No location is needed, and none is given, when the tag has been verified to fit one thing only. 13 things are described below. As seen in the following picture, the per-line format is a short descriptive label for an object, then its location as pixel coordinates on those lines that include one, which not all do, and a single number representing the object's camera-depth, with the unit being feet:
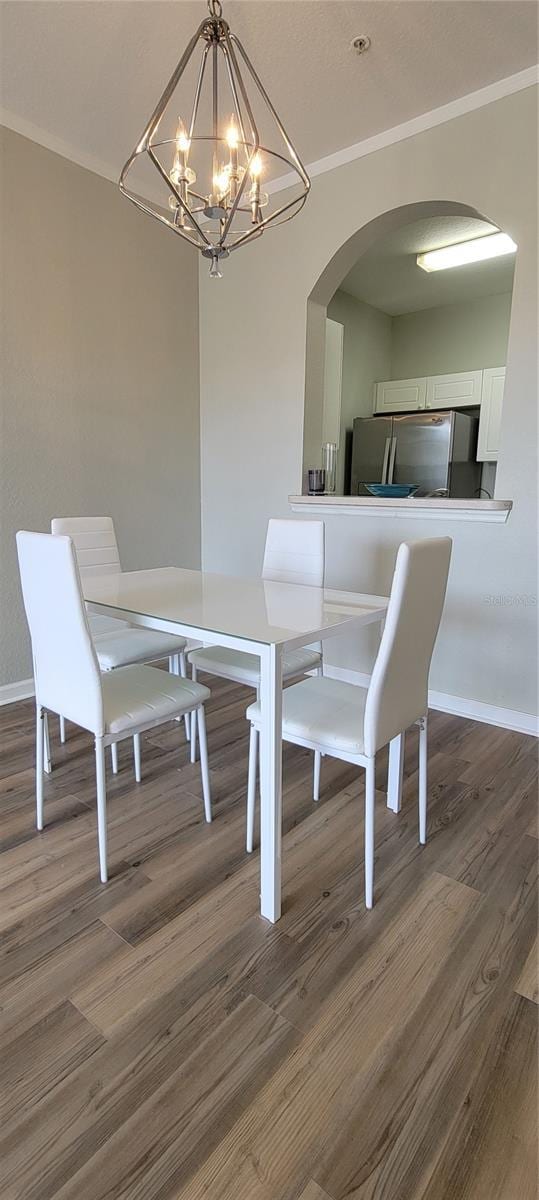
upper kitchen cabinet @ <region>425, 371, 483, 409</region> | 14.55
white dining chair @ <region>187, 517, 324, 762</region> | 7.16
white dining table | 4.76
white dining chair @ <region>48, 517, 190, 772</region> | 7.70
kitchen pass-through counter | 8.53
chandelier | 5.05
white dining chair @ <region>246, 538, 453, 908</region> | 4.72
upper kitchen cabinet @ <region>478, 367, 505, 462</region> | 14.14
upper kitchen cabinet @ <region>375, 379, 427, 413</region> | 15.76
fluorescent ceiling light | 11.72
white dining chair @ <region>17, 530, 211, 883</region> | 5.14
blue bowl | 9.89
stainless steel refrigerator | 14.15
